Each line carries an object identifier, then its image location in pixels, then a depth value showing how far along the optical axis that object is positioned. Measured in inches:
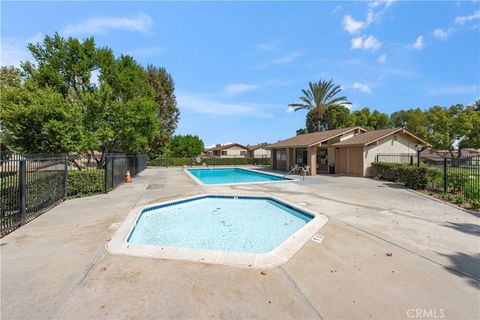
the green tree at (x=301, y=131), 2083.9
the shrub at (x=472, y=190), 346.8
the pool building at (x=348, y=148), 716.7
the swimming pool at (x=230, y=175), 784.3
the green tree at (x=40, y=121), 431.2
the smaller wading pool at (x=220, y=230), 173.0
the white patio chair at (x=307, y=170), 791.0
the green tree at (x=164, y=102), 1341.0
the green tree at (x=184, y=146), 1589.3
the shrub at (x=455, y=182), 395.9
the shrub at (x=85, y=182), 405.4
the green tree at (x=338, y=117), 1723.7
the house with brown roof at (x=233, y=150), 2227.6
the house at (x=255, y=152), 2017.5
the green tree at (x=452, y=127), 1205.2
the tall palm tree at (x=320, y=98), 1266.0
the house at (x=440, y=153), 1653.7
